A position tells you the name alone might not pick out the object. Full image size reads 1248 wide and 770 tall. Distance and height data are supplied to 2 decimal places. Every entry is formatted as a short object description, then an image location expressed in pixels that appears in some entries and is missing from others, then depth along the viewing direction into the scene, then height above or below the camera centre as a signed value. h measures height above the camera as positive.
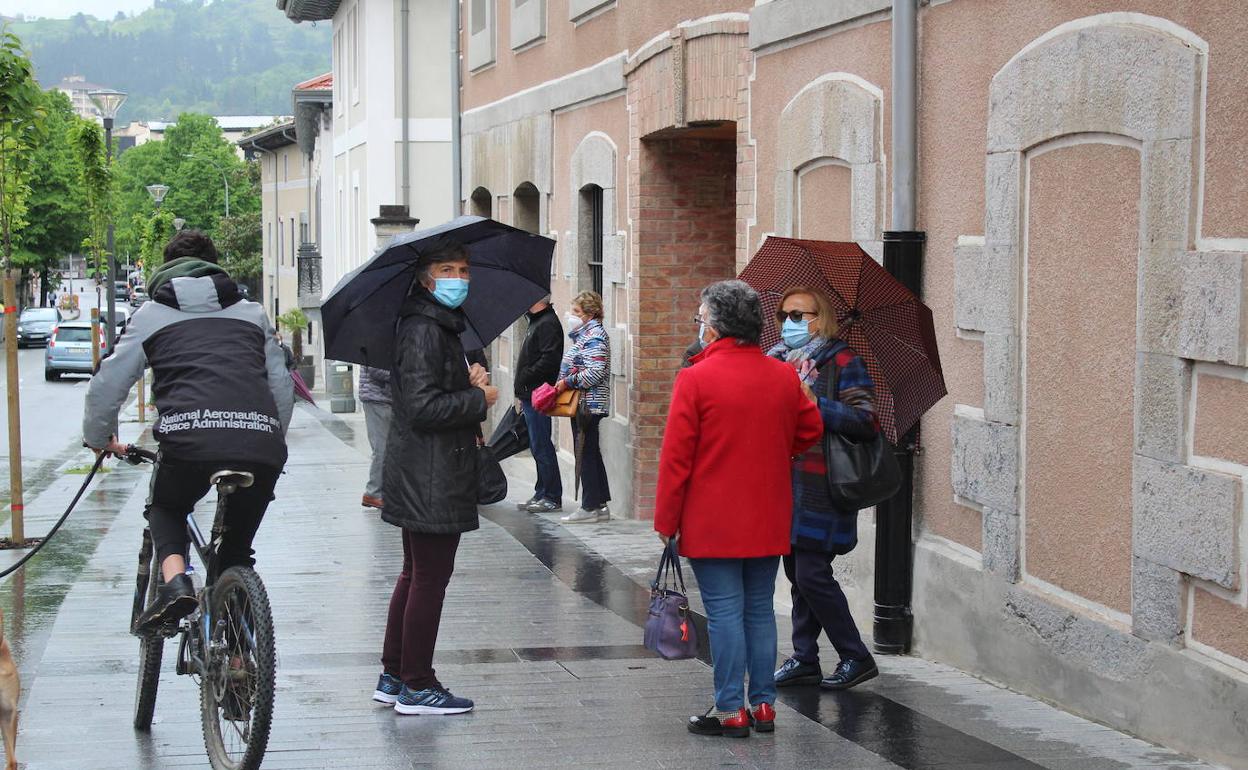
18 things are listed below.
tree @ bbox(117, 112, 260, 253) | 102.88 +6.59
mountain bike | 5.54 -1.31
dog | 5.52 -1.39
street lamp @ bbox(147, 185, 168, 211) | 47.28 +2.52
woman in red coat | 6.09 -0.66
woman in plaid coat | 6.83 -0.94
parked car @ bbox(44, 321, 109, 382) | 46.12 -1.97
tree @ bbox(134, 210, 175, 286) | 53.34 +1.51
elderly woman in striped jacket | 13.36 -0.83
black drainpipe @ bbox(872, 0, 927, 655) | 8.31 +0.10
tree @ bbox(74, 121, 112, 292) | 28.78 +1.75
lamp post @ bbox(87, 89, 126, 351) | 30.52 +3.19
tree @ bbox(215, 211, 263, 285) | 71.88 +1.43
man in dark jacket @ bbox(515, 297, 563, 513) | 14.05 -0.66
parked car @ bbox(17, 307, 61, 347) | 63.12 -1.77
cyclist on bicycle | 6.03 -0.45
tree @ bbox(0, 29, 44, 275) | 12.89 +1.35
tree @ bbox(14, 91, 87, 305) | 76.00 +3.09
